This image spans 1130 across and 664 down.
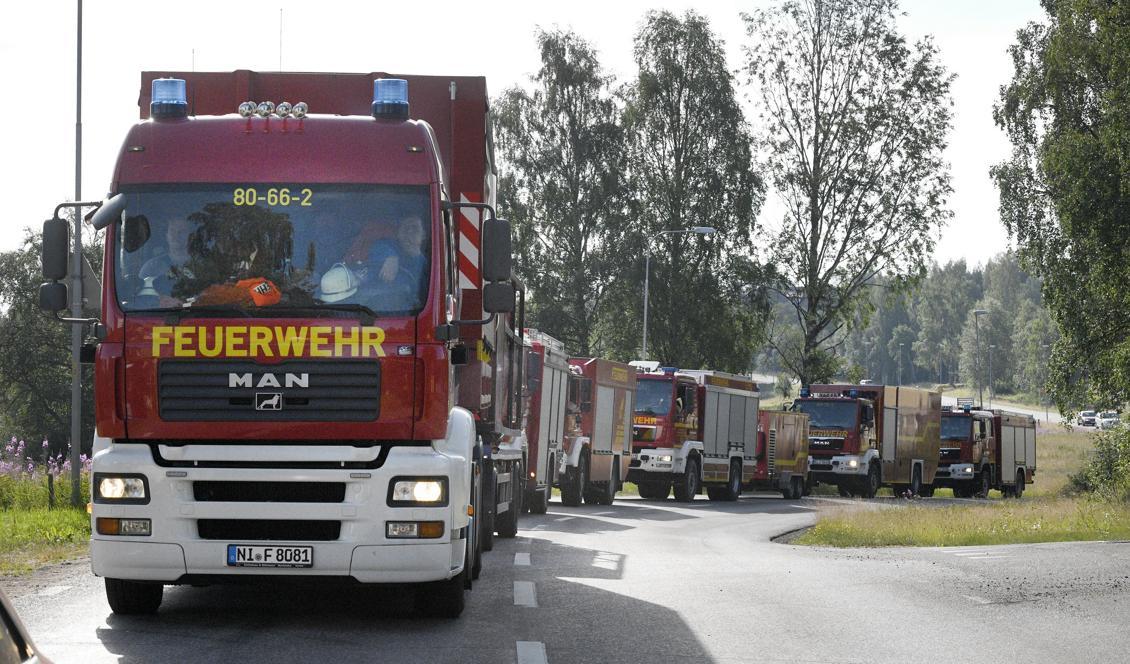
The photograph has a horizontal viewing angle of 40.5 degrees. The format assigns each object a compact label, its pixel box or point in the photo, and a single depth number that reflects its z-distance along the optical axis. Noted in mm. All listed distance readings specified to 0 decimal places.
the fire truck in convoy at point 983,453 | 49062
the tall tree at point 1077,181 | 30469
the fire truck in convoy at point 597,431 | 28295
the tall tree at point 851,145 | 52125
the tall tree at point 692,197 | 55625
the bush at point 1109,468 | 30359
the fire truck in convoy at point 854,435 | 41406
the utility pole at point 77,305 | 21344
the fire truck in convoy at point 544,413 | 24031
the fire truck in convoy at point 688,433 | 33750
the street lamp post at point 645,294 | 50359
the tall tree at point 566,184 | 57531
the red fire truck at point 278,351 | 9141
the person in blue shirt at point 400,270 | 9398
